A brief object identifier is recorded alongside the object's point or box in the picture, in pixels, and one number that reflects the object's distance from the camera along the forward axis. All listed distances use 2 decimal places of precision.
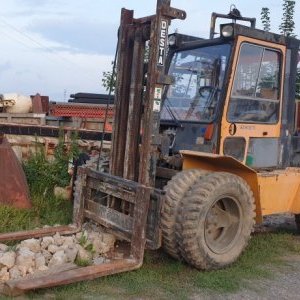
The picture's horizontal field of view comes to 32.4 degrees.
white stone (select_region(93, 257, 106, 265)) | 5.17
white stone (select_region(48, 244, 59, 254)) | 5.18
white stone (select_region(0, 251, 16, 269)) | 4.70
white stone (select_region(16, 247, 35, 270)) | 4.77
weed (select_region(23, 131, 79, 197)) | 8.30
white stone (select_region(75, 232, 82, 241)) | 5.55
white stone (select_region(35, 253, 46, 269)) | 4.86
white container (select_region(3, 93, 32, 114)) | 13.29
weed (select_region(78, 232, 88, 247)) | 5.39
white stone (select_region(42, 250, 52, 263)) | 5.03
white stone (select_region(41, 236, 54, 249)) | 5.28
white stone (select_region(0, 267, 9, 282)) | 4.62
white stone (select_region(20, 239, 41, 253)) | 5.15
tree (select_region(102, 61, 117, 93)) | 16.69
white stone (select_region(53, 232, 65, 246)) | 5.39
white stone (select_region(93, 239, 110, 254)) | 5.40
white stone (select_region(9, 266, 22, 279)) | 4.64
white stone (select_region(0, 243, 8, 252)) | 5.09
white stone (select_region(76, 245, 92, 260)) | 5.10
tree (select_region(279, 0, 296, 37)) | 11.62
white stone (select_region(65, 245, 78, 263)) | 5.05
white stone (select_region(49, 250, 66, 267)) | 4.93
